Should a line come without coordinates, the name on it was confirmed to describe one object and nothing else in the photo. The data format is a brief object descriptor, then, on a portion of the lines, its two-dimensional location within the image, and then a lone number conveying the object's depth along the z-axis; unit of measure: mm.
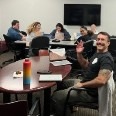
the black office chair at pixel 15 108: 1137
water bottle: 1598
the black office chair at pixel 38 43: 3255
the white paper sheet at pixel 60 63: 2146
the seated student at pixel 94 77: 1772
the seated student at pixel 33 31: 3966
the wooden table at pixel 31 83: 1527
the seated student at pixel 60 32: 4648
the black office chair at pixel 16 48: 4339
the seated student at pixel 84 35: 3881
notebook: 1704
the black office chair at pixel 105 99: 1750
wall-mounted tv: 5785
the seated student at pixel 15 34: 4572
